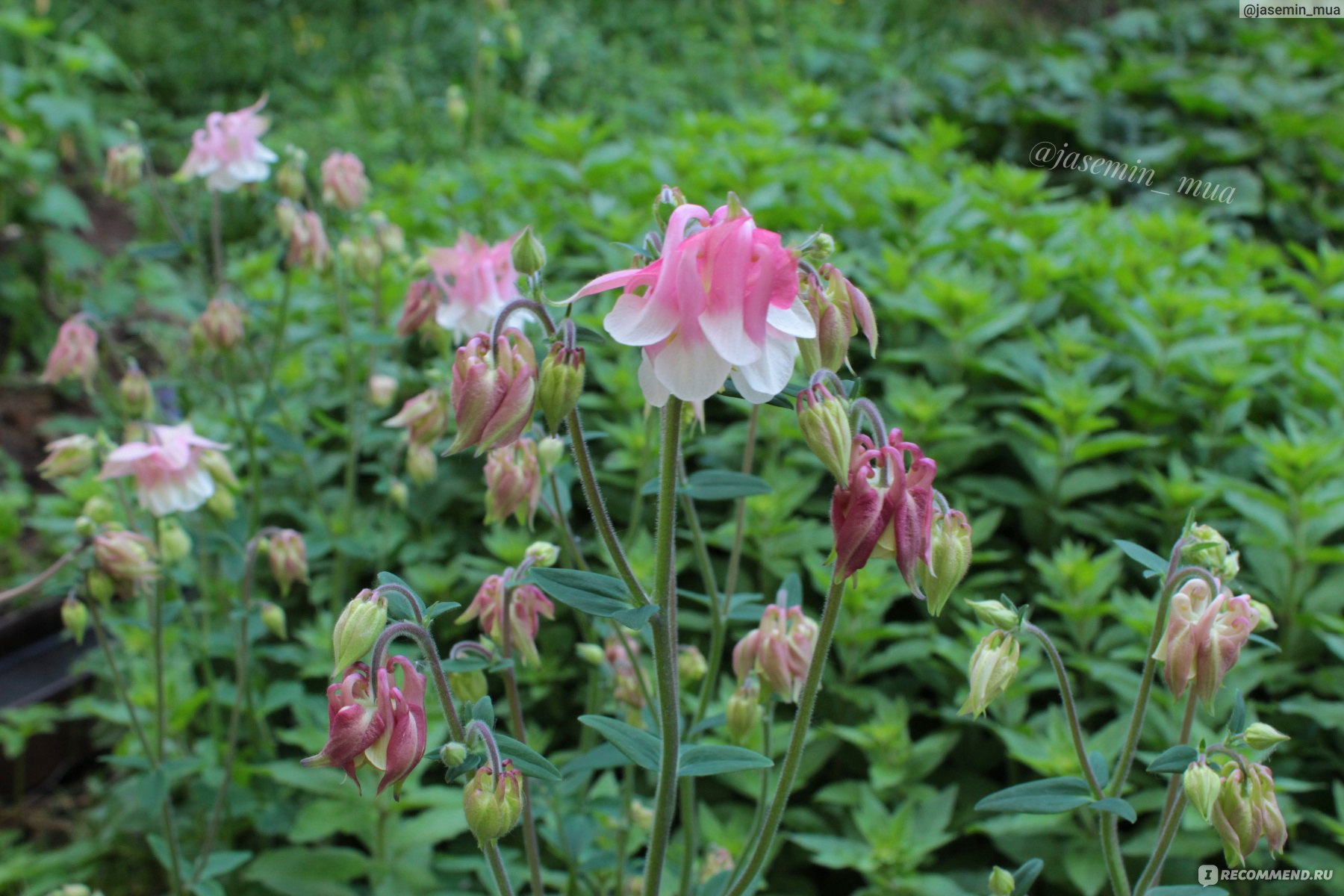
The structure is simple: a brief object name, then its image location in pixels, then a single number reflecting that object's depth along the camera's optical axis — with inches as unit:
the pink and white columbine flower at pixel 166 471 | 29.1
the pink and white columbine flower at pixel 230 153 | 34.0
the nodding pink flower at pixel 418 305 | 30.4
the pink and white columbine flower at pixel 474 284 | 28.9
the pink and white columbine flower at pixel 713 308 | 21.5
